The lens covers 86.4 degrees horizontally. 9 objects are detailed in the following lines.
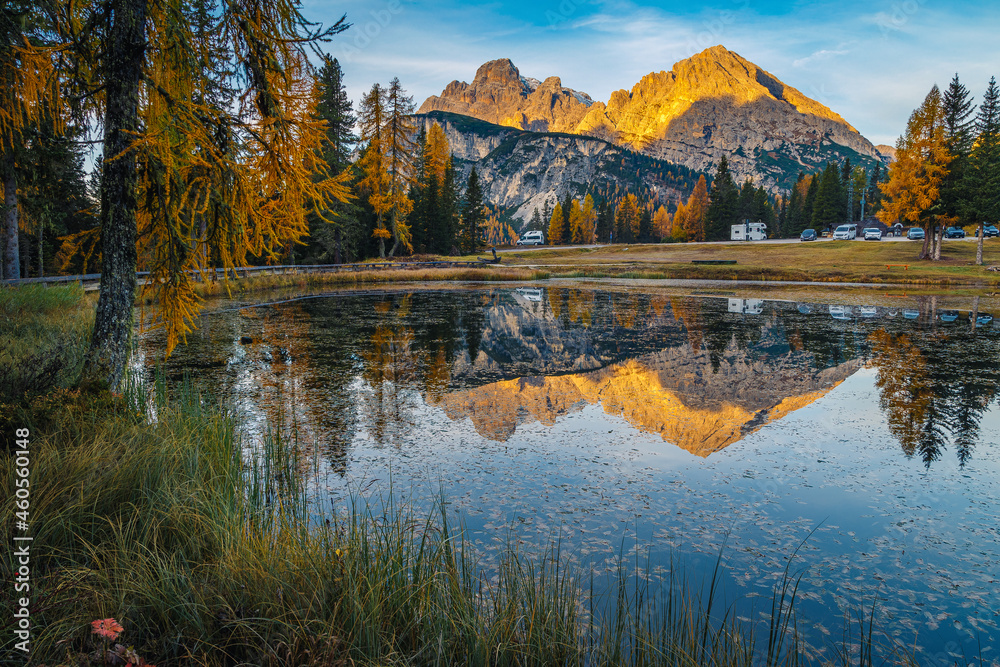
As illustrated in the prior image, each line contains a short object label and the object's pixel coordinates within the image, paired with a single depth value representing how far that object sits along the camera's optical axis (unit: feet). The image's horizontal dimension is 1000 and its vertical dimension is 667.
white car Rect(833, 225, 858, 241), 190.49
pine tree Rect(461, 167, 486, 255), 216.74
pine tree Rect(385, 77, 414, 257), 151.84
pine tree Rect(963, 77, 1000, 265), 133.08
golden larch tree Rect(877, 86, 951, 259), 138.21
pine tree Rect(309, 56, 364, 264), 145.38
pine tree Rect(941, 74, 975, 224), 137.08
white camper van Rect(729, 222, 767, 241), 240.94
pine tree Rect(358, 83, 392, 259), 147.95
